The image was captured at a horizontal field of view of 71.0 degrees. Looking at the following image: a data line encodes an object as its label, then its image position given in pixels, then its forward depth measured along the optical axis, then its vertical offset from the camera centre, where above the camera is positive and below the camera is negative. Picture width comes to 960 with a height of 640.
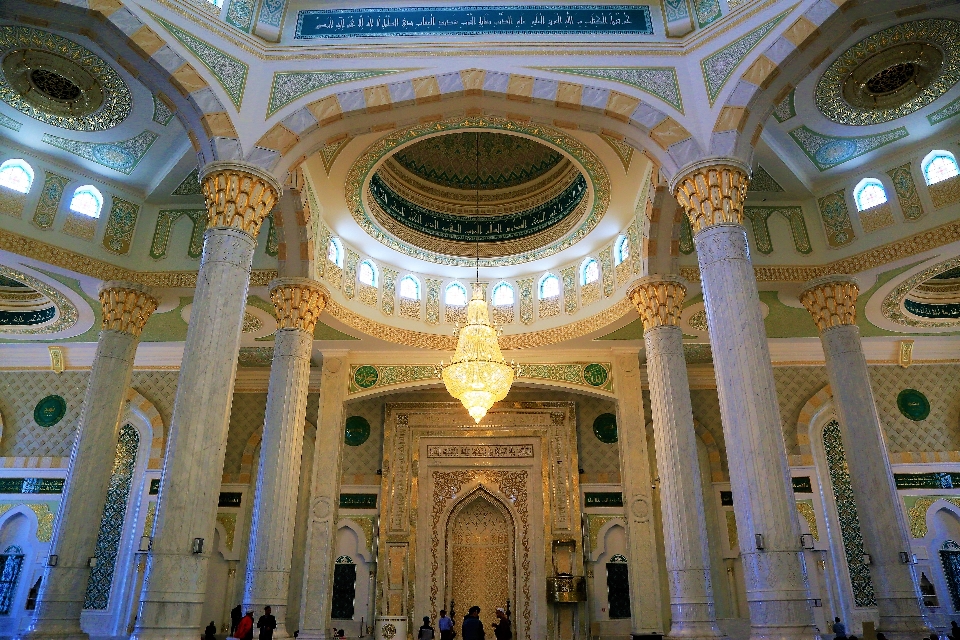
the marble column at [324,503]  9.84 +1.37
